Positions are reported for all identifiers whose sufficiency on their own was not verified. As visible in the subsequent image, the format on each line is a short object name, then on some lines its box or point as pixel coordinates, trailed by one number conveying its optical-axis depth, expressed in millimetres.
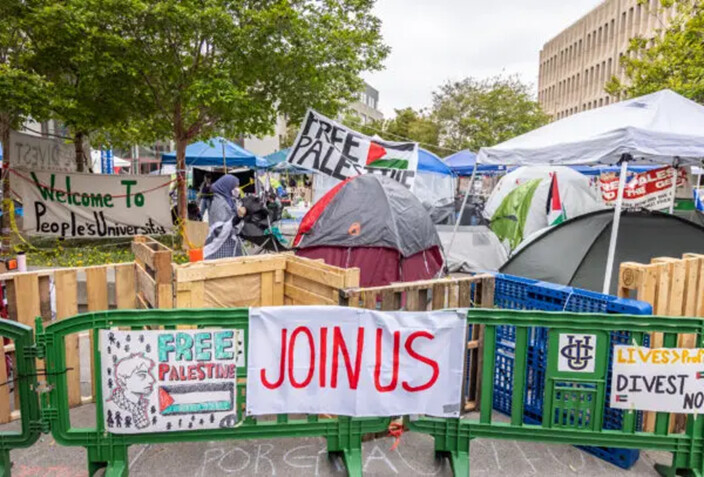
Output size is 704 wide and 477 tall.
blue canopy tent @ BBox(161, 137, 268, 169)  15727
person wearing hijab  7109
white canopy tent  5406
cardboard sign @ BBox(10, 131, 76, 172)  9281
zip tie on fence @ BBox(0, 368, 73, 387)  3065
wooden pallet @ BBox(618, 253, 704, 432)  3789
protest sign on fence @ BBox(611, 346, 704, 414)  3326
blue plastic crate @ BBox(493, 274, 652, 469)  3590
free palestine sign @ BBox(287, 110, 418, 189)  7445
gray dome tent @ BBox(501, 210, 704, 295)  5465
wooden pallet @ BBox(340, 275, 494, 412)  3760
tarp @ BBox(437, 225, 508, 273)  9445
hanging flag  11906
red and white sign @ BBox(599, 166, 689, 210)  7945
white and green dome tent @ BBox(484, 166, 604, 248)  11758
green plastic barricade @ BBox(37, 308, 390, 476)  3090
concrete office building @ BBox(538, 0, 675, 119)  56062
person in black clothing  13152
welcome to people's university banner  9211
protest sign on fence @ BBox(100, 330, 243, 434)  3105
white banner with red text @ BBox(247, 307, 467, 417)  3240
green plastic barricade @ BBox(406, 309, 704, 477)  3287
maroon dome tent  6555
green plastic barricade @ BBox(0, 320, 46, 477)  3066
